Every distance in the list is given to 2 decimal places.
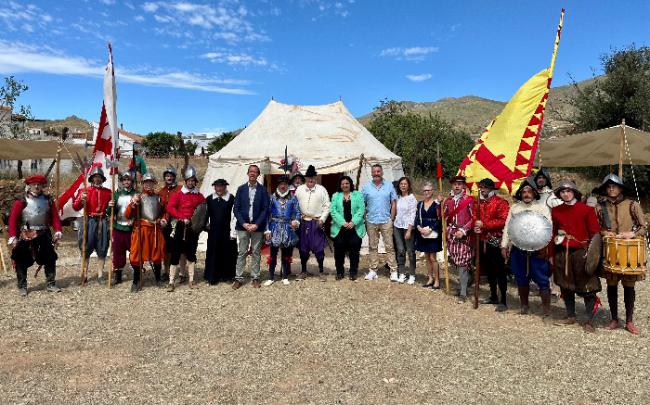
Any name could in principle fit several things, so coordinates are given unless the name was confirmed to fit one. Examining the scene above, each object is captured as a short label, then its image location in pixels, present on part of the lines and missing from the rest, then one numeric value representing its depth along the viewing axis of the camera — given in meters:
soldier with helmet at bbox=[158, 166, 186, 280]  6.21
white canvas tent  8.98
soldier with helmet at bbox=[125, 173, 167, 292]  5.95
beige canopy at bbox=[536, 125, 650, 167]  7.35
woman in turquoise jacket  6.35
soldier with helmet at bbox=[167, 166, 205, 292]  6.00
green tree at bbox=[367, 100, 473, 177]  23.52
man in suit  6.01
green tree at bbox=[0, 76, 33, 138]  20.64
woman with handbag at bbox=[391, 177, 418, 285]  6.17
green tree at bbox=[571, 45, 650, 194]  14.28
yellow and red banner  5.00
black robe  6.24
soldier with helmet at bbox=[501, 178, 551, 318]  4.67
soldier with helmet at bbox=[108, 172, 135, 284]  6.13
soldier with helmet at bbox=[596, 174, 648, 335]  4.30
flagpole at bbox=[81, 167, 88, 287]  6.27
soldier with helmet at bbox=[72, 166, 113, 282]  6.34
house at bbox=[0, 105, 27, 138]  21.00
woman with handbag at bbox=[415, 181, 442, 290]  5.88
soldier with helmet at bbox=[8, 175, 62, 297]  5.57
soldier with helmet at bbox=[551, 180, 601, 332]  4.40
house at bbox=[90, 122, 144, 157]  50.26
